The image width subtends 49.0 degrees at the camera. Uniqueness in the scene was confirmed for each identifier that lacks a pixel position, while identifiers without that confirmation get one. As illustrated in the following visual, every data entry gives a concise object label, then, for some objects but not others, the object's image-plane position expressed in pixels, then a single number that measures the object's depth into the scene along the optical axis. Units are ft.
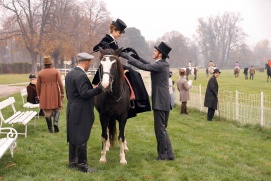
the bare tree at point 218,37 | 296.51
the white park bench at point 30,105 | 34.01
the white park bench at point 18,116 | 25.43
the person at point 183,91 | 43.51
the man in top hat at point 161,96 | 20.03
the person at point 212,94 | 37.73
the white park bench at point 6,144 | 17.20
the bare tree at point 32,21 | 128.47
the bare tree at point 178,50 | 284.20
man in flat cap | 17.25
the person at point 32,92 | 35.10
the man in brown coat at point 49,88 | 27.37
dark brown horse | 16.94
